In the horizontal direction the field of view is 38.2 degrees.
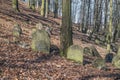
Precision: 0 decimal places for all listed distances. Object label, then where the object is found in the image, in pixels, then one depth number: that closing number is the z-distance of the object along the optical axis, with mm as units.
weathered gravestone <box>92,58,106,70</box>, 8153
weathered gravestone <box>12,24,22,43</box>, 9221
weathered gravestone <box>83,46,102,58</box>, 10819
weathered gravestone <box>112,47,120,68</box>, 9493
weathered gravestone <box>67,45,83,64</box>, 8059
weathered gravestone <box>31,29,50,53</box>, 8131
